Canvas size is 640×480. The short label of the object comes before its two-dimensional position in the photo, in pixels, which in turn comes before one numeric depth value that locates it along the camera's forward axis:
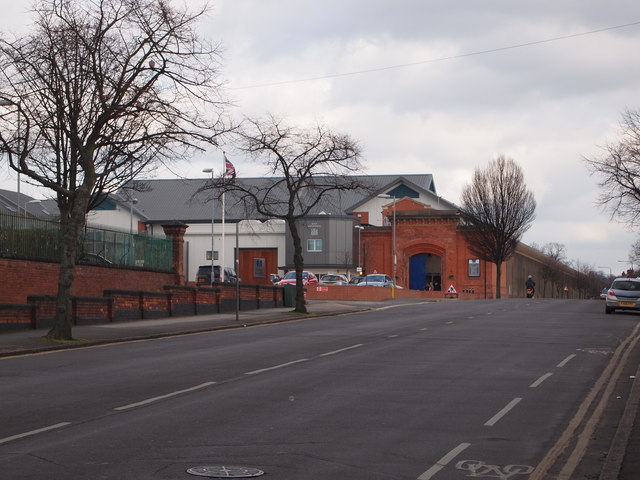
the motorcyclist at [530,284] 79.31
